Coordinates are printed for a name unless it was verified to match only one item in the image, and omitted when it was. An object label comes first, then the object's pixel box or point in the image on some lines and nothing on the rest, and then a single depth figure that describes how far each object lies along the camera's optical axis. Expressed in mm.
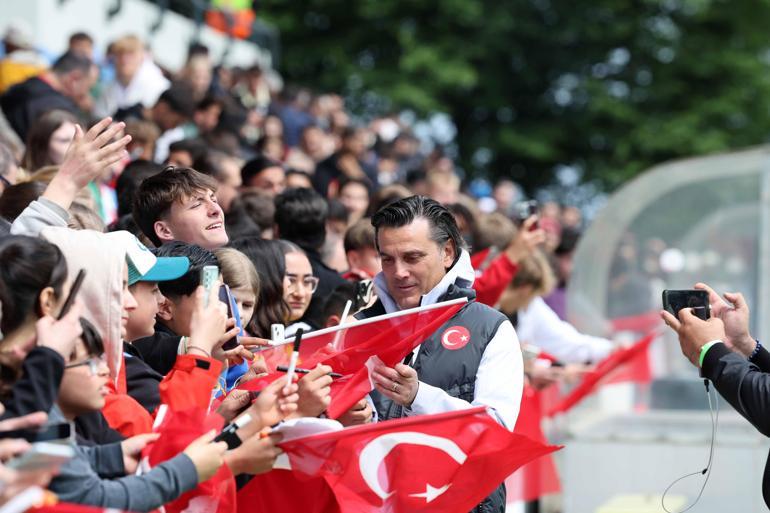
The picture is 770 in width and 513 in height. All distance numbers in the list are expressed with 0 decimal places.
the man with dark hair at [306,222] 14844
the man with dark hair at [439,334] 9664
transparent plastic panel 25828
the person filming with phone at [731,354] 9789
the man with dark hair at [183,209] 11391
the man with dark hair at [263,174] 17687
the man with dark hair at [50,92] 19109
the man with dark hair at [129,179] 14281
